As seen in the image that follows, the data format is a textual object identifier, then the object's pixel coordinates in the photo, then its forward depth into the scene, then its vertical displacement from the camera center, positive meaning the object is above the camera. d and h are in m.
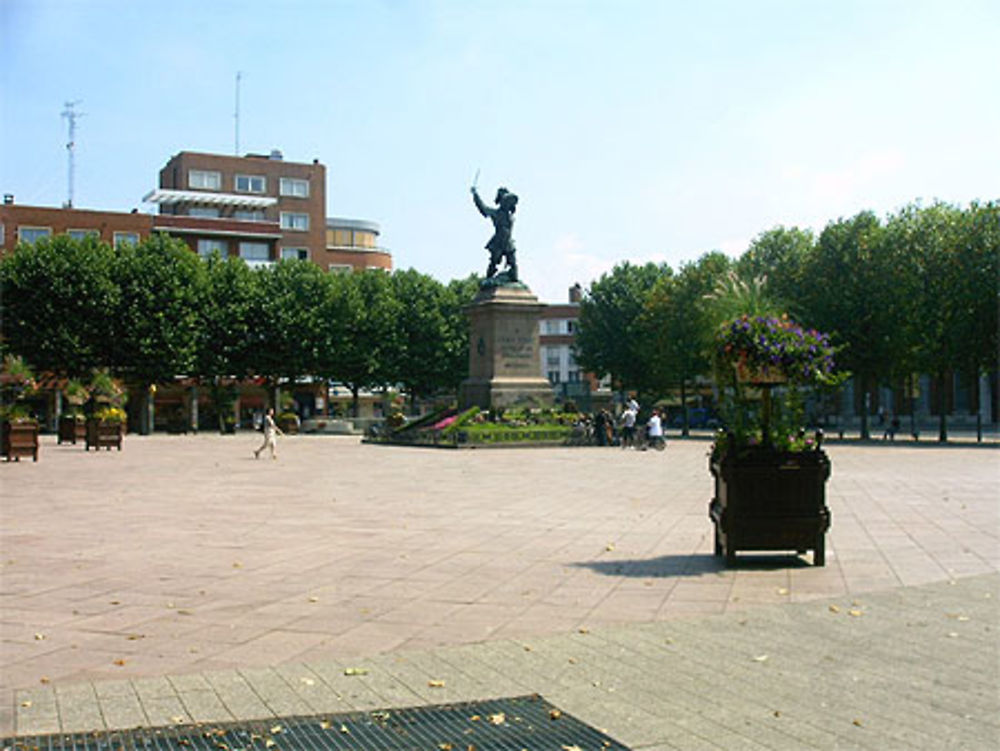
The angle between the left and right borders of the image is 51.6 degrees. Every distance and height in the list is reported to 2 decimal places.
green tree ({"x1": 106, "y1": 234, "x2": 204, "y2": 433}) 52.62 +4.46
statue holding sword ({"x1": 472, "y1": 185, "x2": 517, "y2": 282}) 38.41 +6.43
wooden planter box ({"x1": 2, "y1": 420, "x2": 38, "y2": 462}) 26.22 -0.99
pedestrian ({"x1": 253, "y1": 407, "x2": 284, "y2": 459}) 30.08 -0.92
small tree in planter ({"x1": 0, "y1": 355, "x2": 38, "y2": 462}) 26.27 -0.44
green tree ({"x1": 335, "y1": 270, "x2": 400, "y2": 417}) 61.94 +4.36
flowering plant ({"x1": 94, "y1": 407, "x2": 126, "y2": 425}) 35.12 -0.51
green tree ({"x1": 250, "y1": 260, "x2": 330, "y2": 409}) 58.72 +4.44
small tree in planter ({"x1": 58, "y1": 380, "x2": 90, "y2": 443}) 36.38 -0.61
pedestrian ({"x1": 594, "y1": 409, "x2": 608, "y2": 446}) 36.16 -1.03
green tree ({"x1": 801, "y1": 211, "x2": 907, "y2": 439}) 42.22 +4.43
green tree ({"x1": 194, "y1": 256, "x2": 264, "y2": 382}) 56.62 +4.49
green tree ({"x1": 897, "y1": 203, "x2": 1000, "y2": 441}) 39.25 +4.38
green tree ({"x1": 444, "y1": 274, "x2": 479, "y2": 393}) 66.19 +4.07
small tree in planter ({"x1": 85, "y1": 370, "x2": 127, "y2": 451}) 33.81 -0.51
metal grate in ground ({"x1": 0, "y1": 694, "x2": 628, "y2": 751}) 4.85 -1.62
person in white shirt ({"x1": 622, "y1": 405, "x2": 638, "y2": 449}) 35.31 -0.83
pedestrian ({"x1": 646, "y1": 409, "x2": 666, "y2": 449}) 33.59 -0.95
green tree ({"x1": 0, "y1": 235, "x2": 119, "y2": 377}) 50.84 +4.72
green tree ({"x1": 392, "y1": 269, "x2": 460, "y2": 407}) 65.06 +4.03
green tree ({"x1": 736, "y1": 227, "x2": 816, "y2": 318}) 51.35 +7.92
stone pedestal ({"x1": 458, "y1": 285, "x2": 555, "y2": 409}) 36.81 +1.77
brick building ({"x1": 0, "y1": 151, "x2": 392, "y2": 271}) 69.50 +14.91
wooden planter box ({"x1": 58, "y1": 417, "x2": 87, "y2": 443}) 38.44 -1.06
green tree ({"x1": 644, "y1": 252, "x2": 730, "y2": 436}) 53.06 +4.41
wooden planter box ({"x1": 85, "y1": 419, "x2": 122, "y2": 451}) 33.69 -1.12
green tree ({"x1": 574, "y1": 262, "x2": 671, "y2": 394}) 70.06 +5.33
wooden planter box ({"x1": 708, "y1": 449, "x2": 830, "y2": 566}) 9.30 -0.89
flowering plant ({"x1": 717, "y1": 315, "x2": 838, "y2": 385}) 9.73 +0.48
